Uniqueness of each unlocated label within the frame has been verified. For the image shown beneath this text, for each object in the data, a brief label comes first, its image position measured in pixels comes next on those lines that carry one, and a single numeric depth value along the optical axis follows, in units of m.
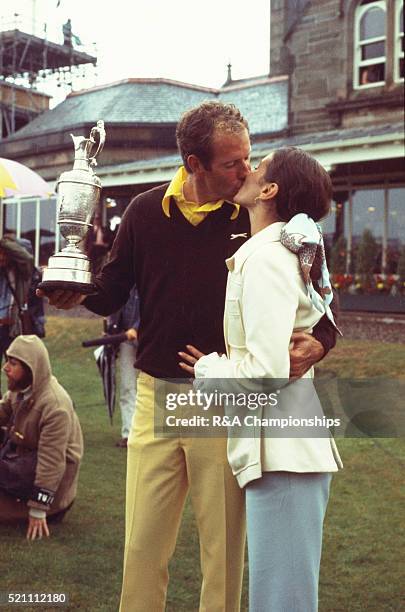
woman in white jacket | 1.92
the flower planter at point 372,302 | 12.56
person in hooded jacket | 4.32
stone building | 14.30
